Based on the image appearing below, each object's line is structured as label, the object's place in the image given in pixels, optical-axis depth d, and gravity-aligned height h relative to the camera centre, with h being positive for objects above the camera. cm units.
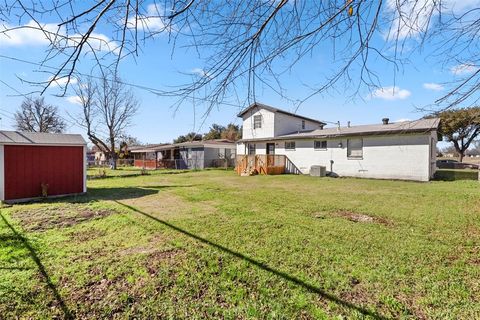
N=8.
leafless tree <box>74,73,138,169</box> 2672 +445
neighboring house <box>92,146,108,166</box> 4578 +19
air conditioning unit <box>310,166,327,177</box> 1602 -96
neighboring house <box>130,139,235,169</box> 2616 +11
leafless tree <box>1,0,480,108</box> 204 +103
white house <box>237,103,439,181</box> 1309 +53
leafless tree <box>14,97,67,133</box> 3369 +519
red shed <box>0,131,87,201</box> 817 -29
